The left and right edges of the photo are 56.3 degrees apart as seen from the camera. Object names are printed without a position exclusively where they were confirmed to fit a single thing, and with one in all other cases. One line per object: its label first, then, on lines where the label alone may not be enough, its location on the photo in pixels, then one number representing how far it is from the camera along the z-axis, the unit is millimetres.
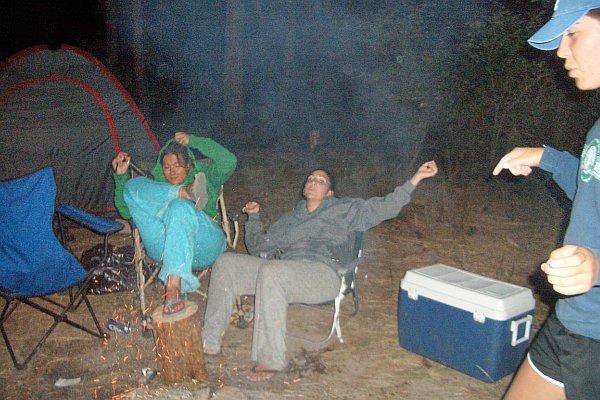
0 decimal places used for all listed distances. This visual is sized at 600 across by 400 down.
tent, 5473
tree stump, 3035
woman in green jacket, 3314
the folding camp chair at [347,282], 3354
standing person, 1286
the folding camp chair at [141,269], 3701
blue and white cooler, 2922
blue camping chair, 3467
